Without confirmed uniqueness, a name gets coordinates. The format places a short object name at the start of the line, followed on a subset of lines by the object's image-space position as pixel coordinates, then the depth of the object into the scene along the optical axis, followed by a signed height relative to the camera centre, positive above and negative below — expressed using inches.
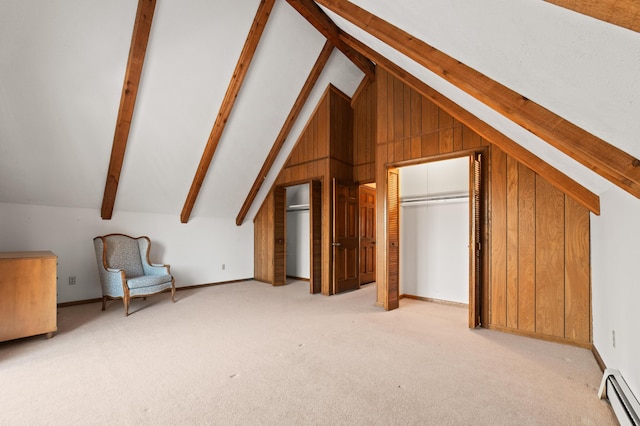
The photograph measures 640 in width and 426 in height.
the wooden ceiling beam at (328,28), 143.4 +103.9
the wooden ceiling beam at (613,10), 25.3 +18.7
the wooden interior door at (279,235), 228.1 -13.4
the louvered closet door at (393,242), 155.6 -12.9
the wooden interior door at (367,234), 224.8 -12.2
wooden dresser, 106.0 -29.2
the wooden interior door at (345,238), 195.8 -13.9
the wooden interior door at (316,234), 200.4 -11.3
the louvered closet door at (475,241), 127.1 -10.2
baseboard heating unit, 58.3 -39.6
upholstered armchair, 152.1 -29.8
